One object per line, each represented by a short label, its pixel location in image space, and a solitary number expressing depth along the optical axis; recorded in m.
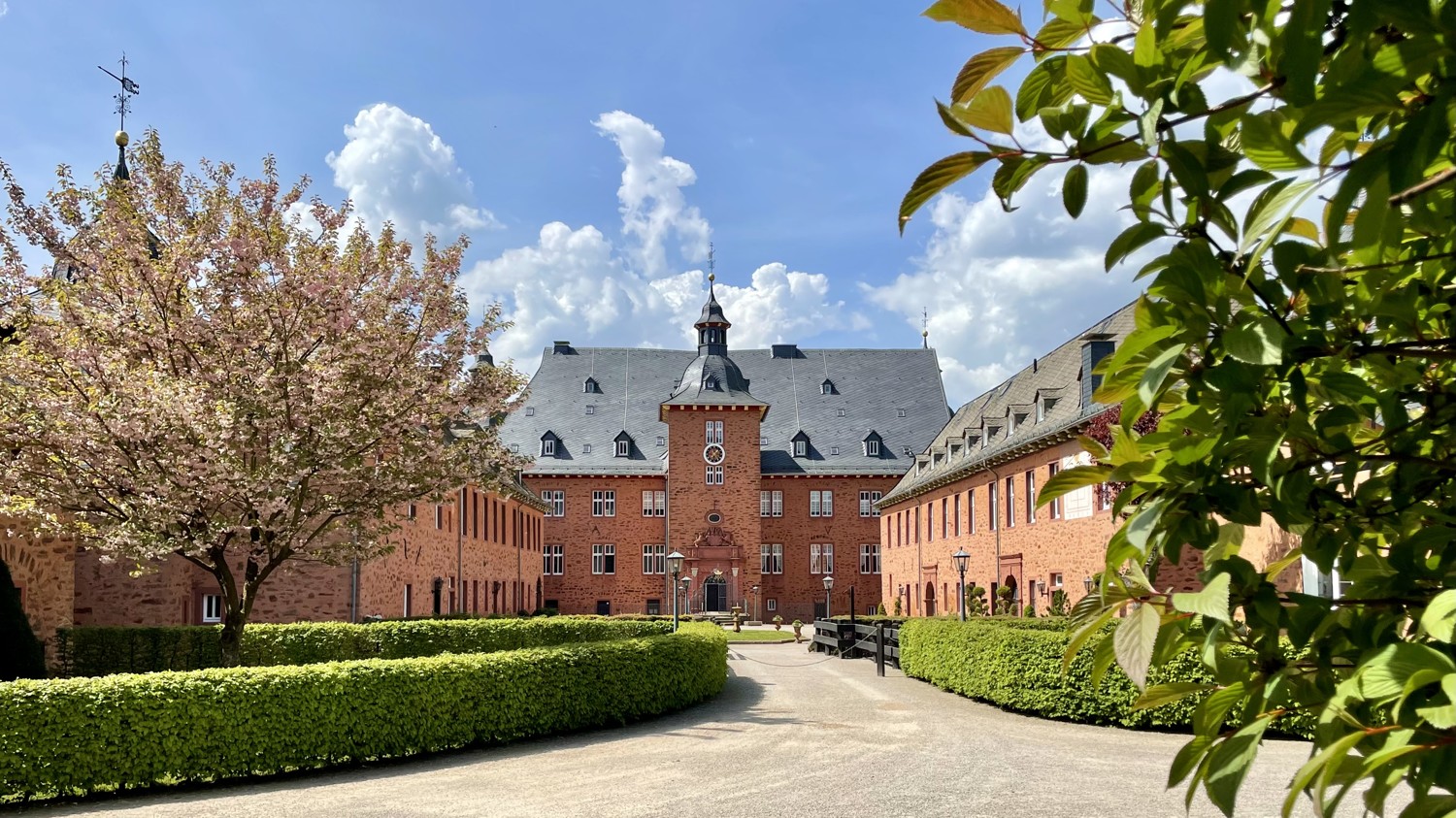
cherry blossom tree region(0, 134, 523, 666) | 15.59
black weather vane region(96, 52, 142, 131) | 29.58
